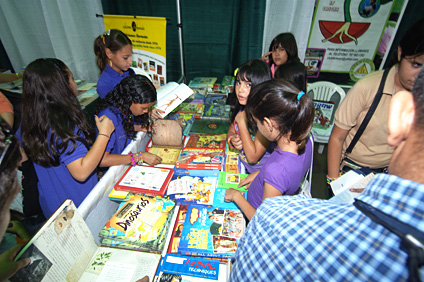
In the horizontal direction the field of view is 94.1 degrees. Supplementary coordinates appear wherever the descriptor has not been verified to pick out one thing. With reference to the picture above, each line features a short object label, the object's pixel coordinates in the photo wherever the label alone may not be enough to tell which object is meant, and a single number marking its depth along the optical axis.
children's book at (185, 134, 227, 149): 1.77
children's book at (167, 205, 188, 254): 1.08
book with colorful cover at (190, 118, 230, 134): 2.03
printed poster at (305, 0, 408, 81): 3.02
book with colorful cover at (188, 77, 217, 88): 2.96
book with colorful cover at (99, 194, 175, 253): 1.04
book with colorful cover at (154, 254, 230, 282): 0.95
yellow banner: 2.58
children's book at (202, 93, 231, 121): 2.28
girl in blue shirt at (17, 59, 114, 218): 1.14
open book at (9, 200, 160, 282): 0.74
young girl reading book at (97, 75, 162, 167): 1.56
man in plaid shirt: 0.37
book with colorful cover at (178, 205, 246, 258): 1.03
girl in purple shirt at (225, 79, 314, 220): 1.03
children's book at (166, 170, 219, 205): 1.30
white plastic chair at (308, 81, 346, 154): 3.13
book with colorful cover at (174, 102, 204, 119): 2.31
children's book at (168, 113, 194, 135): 2.21
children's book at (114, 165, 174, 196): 1.32
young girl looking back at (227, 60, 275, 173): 1.49
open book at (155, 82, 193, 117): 2.03
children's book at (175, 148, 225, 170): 1.52
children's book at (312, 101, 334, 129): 3.02
